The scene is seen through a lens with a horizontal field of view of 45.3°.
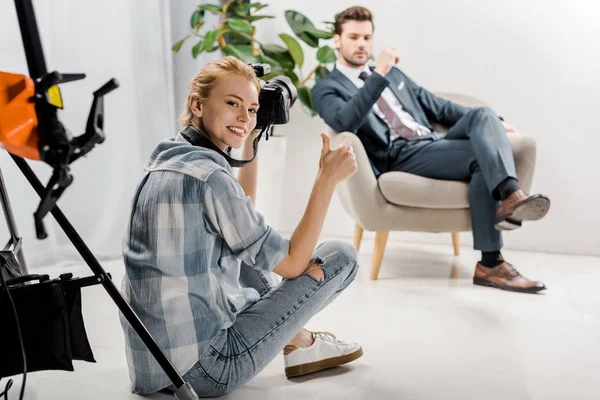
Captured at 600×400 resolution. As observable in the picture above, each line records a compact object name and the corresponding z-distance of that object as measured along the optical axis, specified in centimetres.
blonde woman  139
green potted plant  321
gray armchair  268
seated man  259
